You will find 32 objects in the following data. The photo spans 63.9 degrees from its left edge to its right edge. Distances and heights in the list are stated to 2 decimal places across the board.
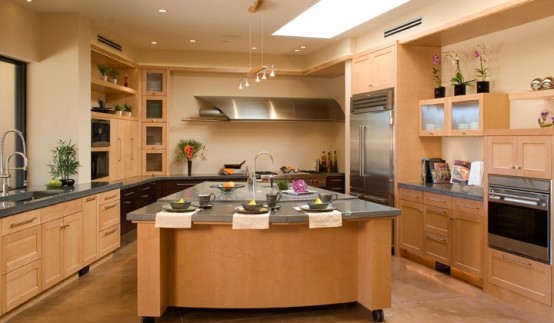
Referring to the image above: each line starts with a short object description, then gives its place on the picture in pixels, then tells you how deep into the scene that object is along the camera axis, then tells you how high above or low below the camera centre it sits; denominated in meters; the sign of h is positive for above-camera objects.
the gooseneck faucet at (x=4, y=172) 4.12 -0.15
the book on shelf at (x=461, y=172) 5.28 -0.18
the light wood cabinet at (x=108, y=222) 5.25 -0.81
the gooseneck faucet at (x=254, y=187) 4.81 -0.34
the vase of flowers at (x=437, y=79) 5.46 +1.02
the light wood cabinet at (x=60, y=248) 4.10 -0.90
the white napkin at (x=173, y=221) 3.28 -0.48
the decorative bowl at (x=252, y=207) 3.38 -0.39
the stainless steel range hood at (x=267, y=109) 7.81 +0.87
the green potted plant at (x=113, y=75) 6.50 +1.21
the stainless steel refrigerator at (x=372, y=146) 5.77 +0.14
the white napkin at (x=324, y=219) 3.32 -0.47
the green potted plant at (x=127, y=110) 7.09 +0.75
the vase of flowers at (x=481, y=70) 4.87 +0.99
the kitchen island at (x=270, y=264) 3.55 -0.87
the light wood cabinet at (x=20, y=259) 3.50 -0.85
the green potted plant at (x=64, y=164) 5.17 -0.09
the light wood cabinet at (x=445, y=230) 4.46 -0.81
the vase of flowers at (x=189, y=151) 7.71 +0.10
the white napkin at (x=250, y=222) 3.26 -0.48
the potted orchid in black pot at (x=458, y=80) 5.15 +0.91
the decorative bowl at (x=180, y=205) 3.43 -0.38
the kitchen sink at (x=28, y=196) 4.15 -0.38
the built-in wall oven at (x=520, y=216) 3.70 -0.53
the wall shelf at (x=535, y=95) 3.90 +0.56
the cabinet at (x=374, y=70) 5.75 +1.19
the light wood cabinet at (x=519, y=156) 3.70 +0.01
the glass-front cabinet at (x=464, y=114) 4.70 +0.48
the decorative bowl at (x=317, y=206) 3.49 -0.39
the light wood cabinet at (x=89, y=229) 4.82 -0.81
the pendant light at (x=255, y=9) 4.88 +1.70
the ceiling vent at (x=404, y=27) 5.35 +1.64
